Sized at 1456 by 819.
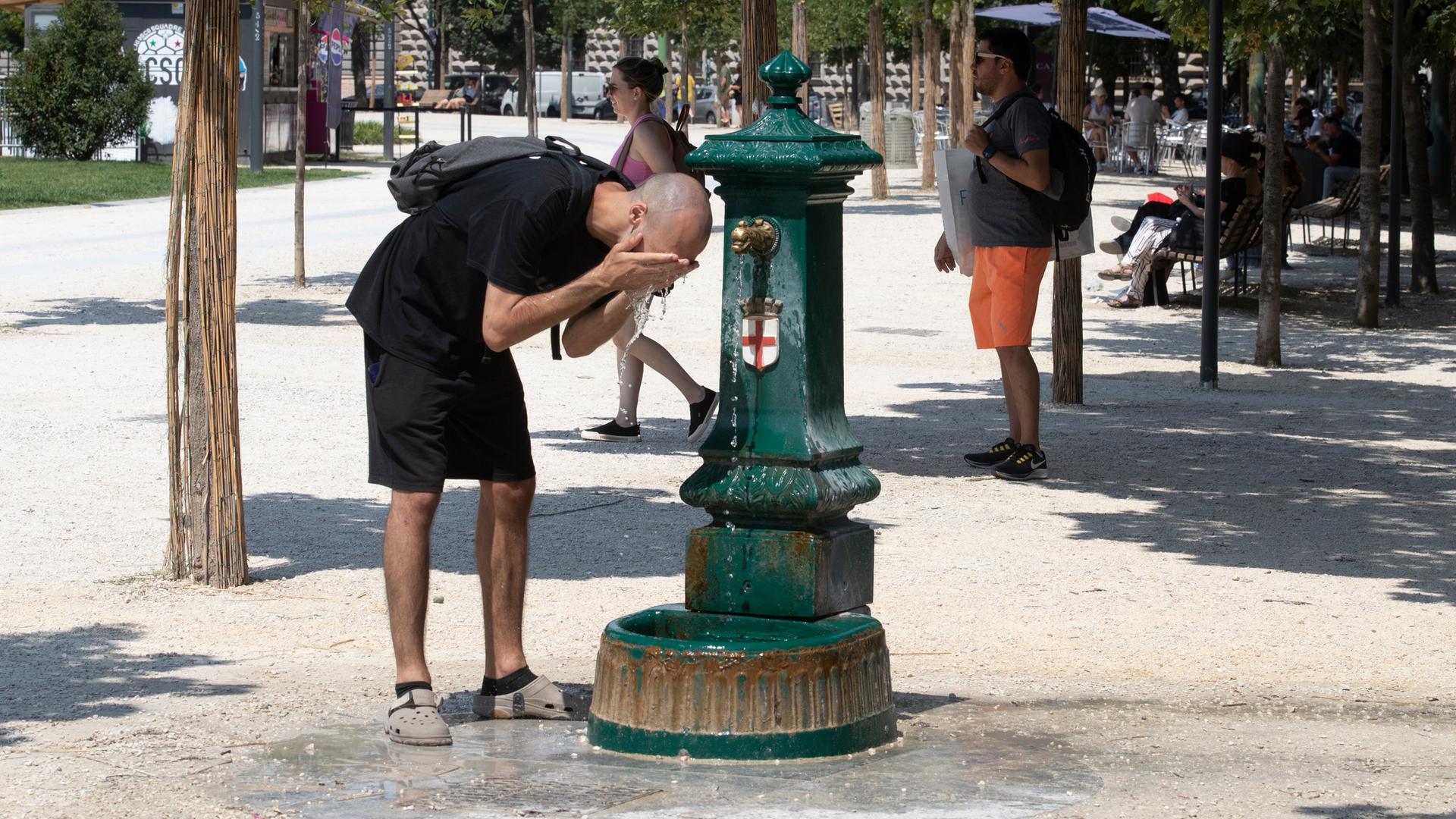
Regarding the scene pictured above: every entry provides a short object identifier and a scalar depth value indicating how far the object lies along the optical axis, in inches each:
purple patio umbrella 1258.0
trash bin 1461.6
